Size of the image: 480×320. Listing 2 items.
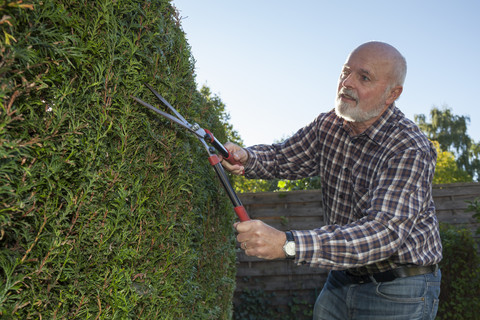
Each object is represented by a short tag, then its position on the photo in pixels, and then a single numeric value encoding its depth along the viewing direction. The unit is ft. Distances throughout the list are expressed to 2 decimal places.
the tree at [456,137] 111.96
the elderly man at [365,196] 7.30
